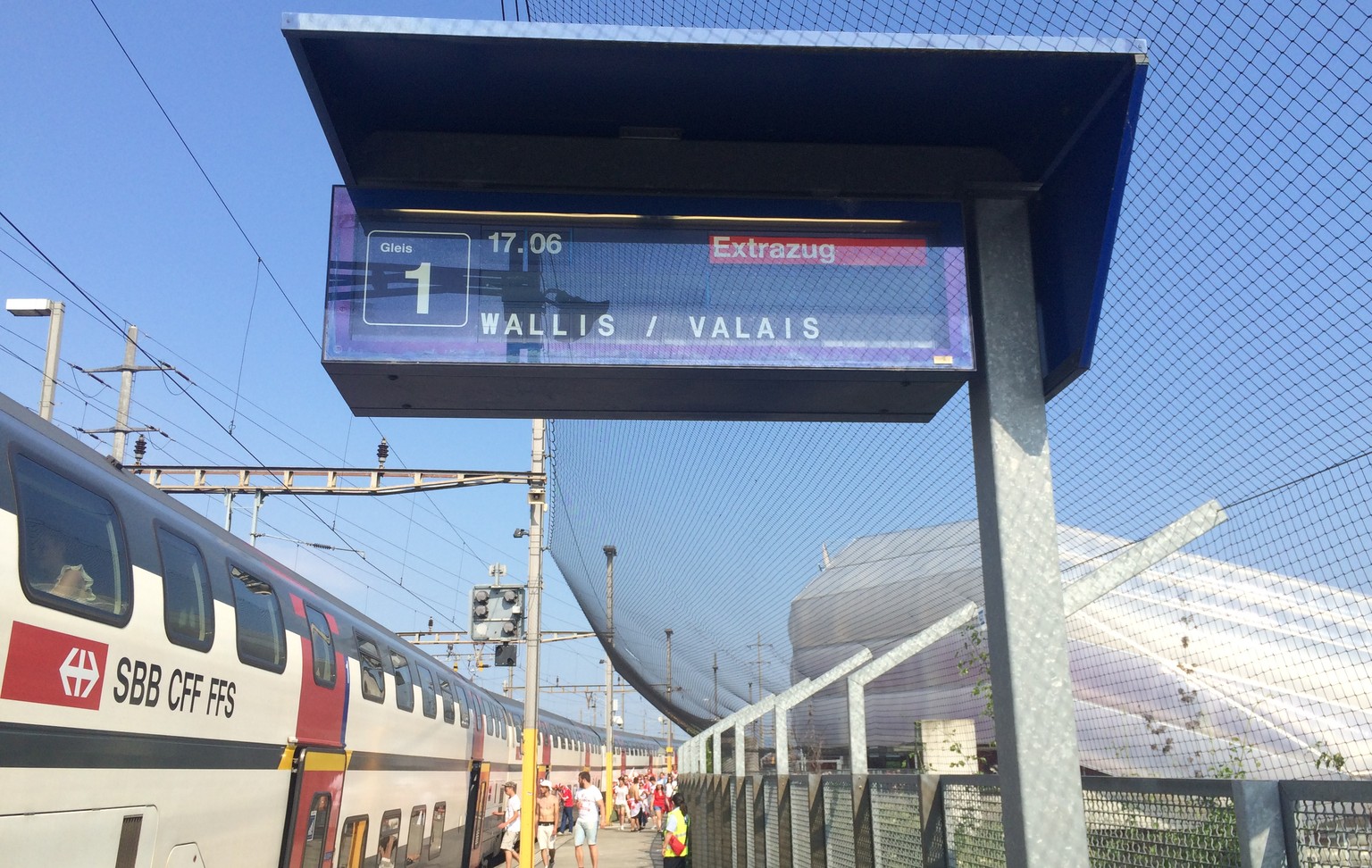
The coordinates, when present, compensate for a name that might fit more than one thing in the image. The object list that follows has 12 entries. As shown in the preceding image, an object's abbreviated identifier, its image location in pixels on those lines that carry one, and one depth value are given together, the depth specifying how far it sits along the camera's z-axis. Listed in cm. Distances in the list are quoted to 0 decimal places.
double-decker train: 527
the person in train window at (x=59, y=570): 541
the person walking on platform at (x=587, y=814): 1886
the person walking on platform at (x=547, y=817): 2023
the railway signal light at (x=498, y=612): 1730
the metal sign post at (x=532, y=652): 1661
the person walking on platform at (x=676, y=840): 1341
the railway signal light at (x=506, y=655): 1852
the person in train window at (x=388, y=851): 1223
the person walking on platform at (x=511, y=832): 1819
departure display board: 496
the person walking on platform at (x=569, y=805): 3068
